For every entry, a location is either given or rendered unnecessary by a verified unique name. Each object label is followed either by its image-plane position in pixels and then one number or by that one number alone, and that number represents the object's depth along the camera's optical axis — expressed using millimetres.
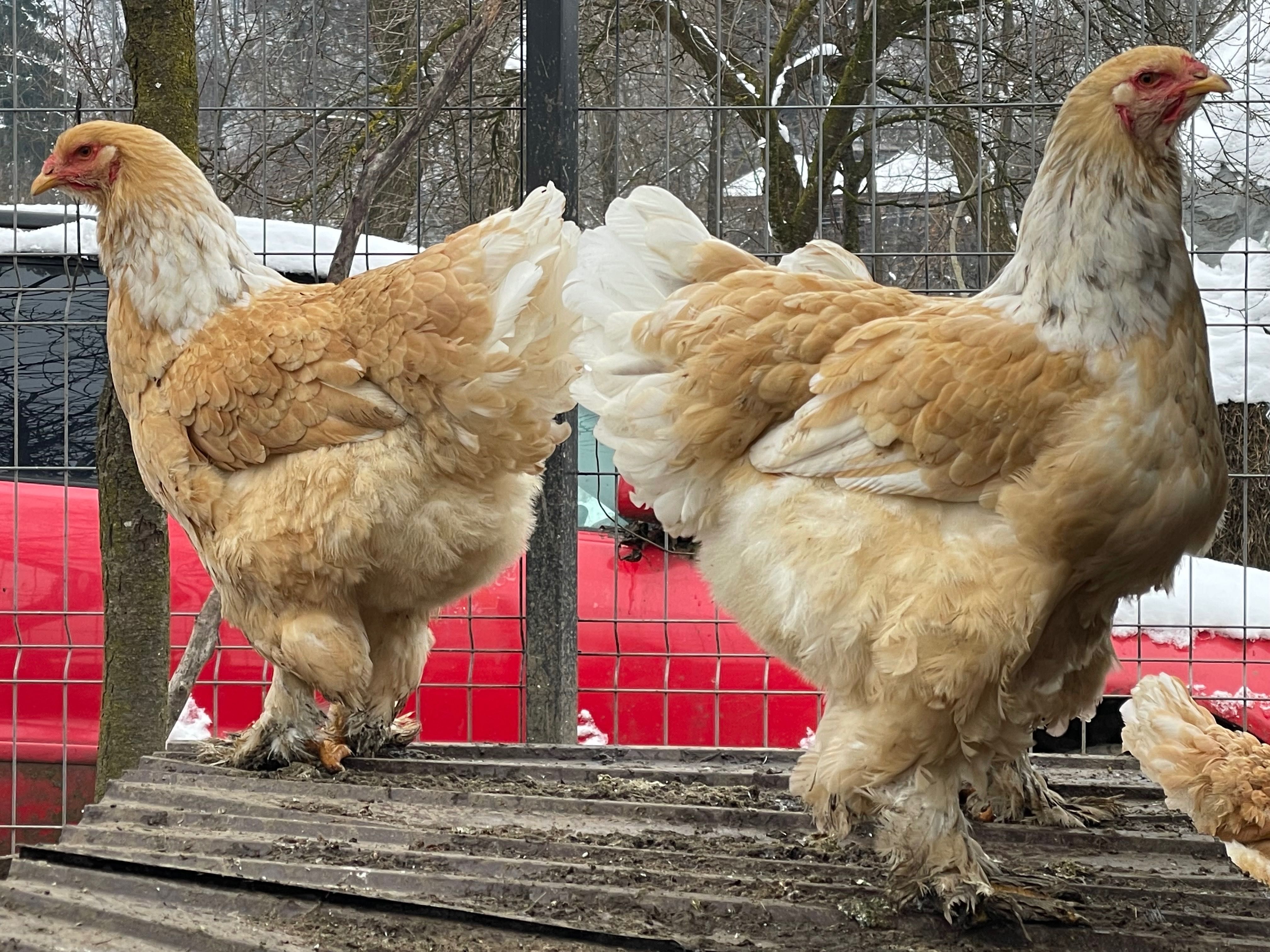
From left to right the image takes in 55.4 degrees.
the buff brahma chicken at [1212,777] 3459
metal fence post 4051
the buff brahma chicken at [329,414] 3406
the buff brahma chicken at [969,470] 2287
